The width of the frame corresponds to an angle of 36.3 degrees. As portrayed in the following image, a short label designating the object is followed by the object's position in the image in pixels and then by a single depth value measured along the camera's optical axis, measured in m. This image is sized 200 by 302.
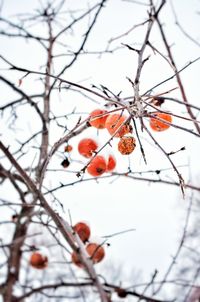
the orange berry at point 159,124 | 1.58
